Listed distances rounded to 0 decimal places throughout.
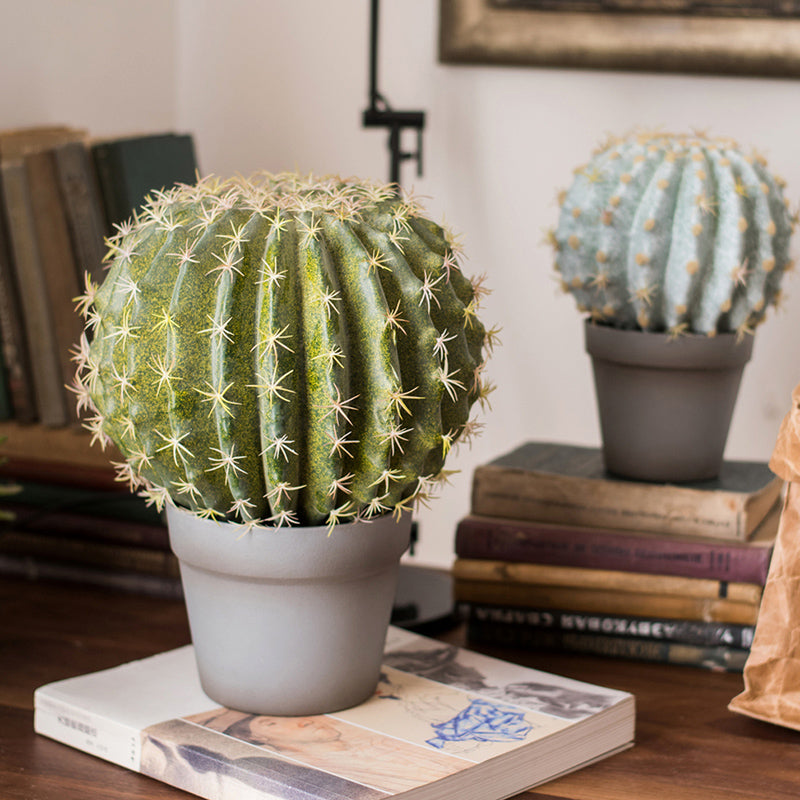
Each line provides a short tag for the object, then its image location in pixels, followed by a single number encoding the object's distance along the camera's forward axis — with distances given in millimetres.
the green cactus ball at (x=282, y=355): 1577
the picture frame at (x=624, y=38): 2059
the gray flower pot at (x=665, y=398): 1819
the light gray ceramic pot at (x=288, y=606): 1613
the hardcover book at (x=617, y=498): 1808
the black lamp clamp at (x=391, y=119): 2057
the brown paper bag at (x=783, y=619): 1684
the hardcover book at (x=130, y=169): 1950
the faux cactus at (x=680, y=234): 1781
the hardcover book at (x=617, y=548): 1788
